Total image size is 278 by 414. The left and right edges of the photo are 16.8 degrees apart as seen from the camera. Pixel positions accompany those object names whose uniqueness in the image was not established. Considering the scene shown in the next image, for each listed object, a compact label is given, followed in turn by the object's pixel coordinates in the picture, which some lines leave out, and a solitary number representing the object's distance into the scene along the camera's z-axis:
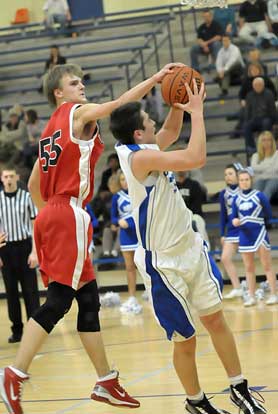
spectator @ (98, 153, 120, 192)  14.78
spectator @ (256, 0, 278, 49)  16.75
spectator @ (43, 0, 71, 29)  19.78
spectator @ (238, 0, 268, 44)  16.78
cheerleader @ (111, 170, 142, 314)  12.04
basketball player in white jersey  5.29
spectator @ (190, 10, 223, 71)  16.86
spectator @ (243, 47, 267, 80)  15.48
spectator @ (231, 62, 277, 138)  15.02
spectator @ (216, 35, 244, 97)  16.09
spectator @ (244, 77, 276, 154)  14.69
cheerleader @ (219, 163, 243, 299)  12.27
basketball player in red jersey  5.65
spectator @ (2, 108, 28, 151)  16.77
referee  10.23
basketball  5.28
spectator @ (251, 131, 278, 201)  13.67
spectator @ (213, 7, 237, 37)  17.52
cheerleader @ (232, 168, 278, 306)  11.77
